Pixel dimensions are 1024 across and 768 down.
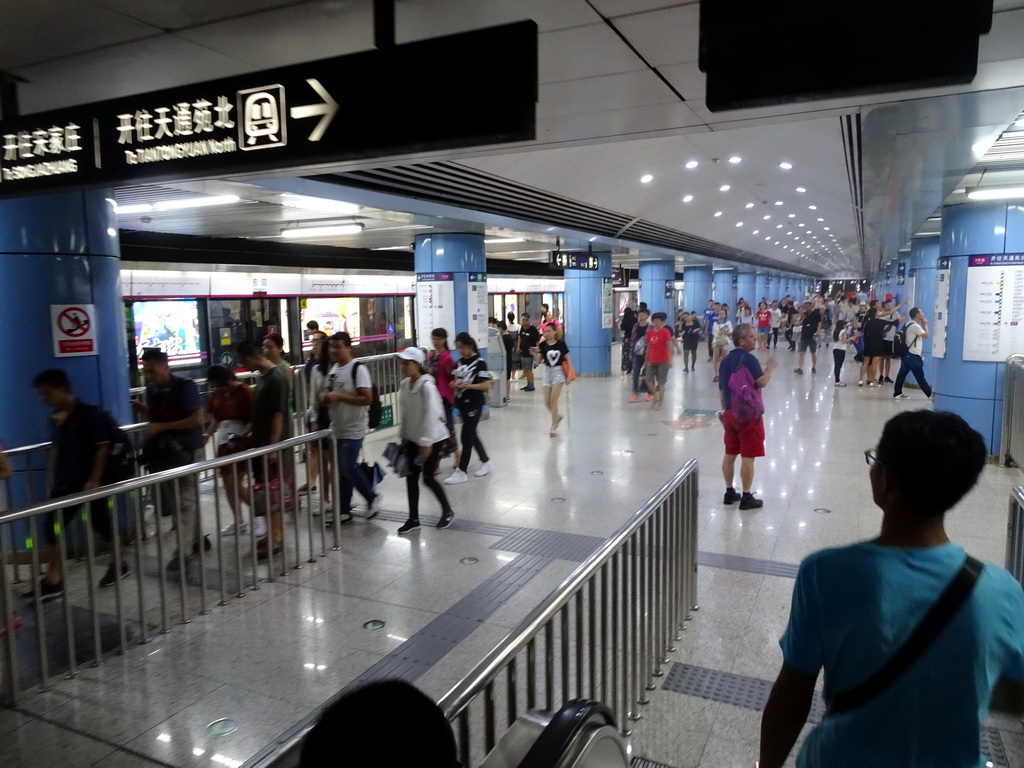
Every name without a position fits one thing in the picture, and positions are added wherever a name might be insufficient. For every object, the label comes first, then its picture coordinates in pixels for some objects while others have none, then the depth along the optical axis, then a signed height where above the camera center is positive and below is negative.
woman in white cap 6.11 -1.01
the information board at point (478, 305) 12.19 +0.02
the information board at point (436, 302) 12.03 +0.08
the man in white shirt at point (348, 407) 6.27 -0.88
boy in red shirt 12.12 -0.85
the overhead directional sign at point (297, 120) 2.55 +0.80
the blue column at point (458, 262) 12.09 +0.75
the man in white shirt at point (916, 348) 12.20 -0.85
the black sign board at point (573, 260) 15.84 +1.00
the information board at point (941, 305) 9.03 -0.09
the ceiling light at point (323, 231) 12.52 +1.42
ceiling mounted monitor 2.06 +0.76
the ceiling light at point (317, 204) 8.66 +1.36
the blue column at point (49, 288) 5.33 +0.19
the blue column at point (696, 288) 28.08 +0.56
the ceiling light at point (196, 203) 8.72 +1.38
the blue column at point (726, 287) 36.03 +0.75
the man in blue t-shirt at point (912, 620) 1.40 -0.64
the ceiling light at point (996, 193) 8.03 +1.19
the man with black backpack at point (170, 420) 5.36 -0.83
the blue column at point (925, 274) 15.90 +0.55
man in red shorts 6.31 -1.12
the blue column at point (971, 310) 8.54 -0.06
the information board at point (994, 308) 8.49 -0.13
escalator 1.52 -0.99
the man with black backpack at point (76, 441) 4.71 -0.85
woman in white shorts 10.32 -0.83
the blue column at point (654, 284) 22.98 +0.62
